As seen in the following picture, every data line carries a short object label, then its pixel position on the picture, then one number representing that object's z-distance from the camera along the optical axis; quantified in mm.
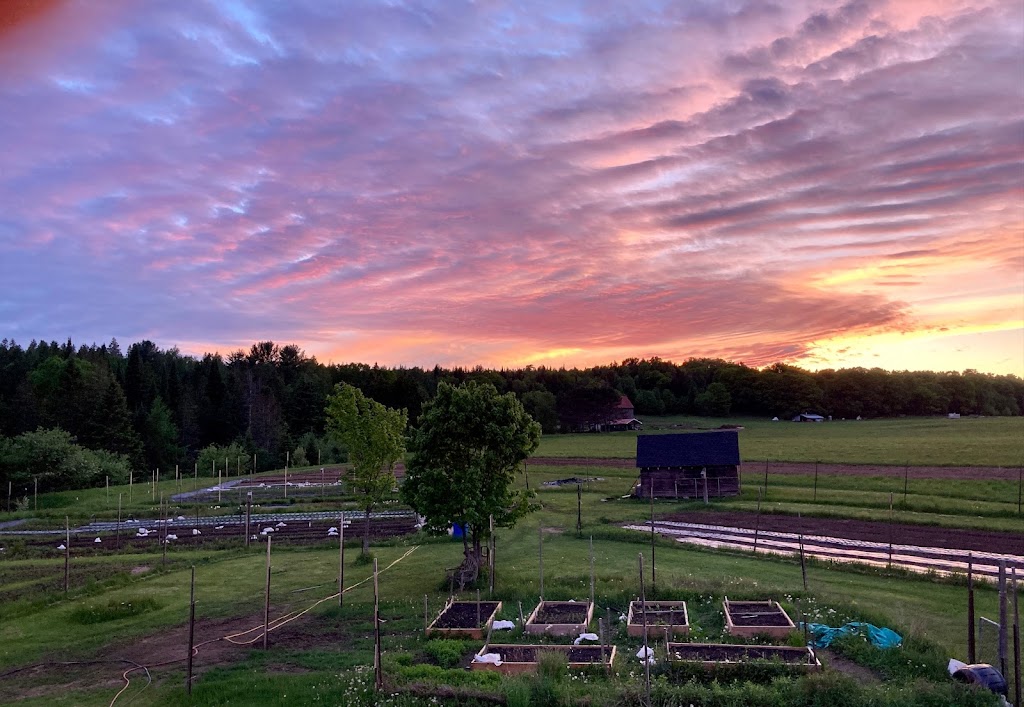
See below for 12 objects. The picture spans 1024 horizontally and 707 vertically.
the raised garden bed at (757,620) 15359
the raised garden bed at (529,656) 13969
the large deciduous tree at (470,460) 21750
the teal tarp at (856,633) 14440
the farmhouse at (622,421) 118750
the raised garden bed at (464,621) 16406
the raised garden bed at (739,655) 13305
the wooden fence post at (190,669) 13131
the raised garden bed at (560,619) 16328
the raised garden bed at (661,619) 15820
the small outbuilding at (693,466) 44469
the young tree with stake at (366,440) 27391
